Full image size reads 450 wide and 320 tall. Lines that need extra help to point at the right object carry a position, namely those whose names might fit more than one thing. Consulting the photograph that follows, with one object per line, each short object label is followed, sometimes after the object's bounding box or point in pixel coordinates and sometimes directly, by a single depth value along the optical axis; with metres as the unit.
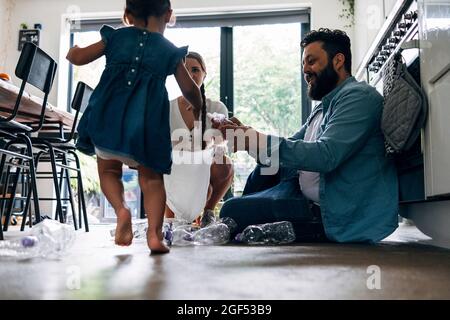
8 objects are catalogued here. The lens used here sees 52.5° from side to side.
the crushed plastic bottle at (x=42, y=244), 1.26
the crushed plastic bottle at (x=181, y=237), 1.64
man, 1.49
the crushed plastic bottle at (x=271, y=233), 1.67
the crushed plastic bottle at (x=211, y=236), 1.63
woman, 2.32
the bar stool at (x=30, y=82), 1.99
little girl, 1.27
